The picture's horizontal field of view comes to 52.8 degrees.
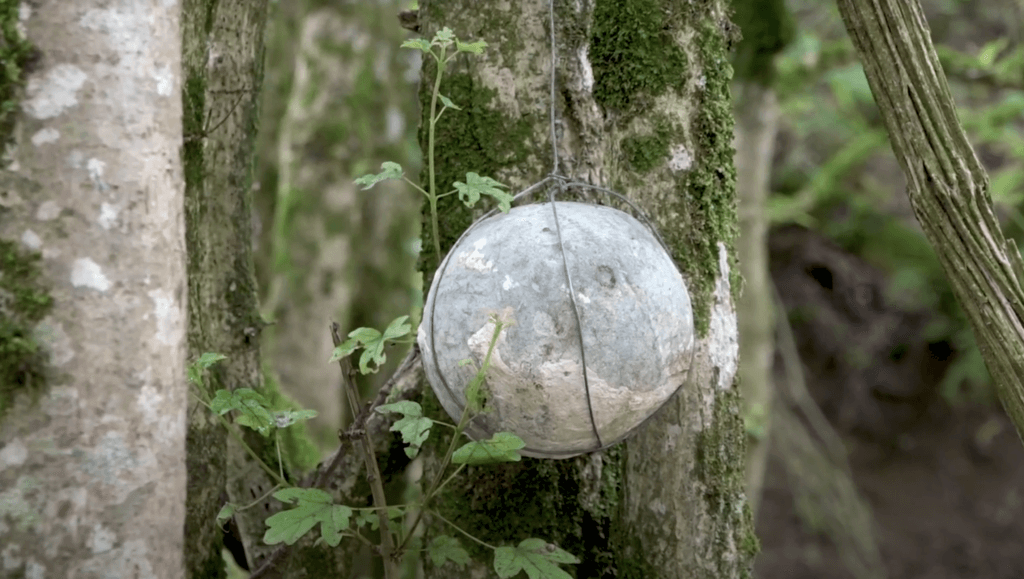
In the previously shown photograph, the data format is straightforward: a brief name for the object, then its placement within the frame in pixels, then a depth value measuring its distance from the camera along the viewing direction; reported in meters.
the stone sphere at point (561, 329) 1.65
